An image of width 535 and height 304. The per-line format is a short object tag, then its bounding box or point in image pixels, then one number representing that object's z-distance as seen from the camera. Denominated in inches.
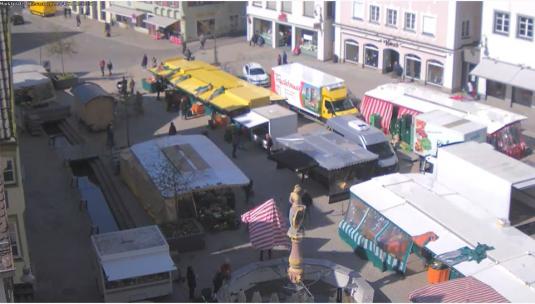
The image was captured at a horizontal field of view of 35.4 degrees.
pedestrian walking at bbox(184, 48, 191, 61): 2277.9
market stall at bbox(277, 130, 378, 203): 1363.2
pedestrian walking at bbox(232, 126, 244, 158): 1569.9
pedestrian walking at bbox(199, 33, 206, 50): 2512.1
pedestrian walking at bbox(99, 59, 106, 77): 2204.7
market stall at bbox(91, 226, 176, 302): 1035.9
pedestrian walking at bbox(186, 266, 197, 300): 1057.5
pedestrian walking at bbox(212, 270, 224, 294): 1057.5
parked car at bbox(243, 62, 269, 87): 2065.7
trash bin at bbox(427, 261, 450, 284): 1069.8
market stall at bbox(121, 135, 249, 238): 1259.8
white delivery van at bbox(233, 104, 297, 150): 1599.4
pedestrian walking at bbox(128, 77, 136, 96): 1951.5
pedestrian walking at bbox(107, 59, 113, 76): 2209.6
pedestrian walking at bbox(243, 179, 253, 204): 1350.1
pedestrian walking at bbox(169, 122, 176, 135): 1655.5
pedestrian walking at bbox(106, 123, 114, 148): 1630.2
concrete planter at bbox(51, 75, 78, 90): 2074.3
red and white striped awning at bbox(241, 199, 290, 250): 1142.3
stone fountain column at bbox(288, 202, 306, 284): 894.4
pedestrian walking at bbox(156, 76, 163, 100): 1977.4
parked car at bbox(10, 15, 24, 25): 2908.5
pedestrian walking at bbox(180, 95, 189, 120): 1825.8
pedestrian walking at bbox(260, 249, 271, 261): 1169.7
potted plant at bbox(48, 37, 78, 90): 2078.0
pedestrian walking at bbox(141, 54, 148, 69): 2252.7
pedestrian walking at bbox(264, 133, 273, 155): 1551.4
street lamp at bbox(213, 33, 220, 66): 2313.5
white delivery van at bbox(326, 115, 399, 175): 1443.2
